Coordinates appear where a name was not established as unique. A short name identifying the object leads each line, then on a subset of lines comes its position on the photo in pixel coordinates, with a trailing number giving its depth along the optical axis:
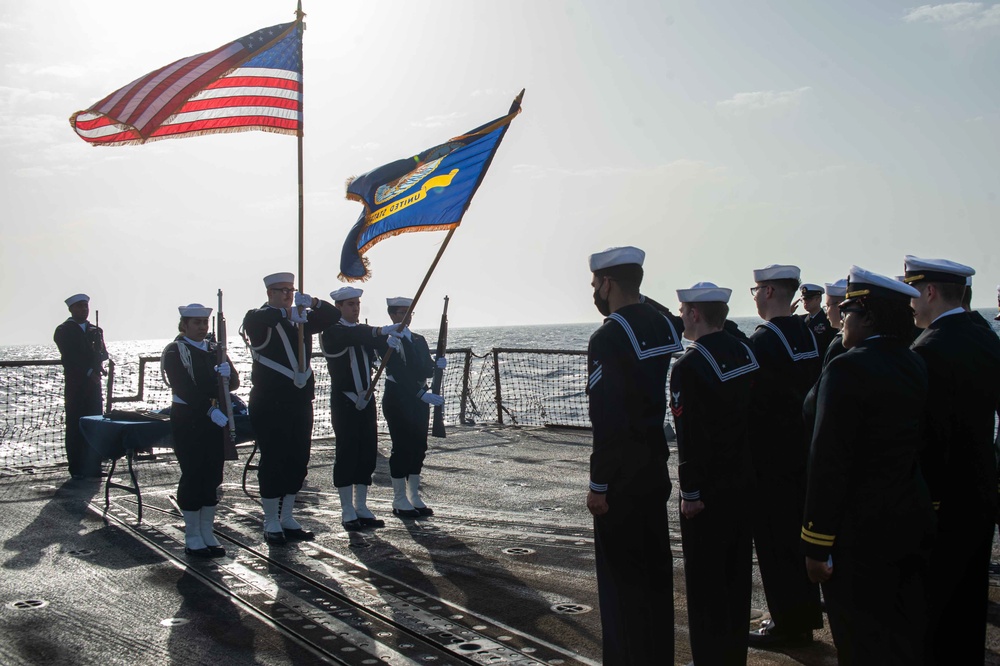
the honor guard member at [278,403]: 7.86
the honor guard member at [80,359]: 11.72
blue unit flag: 8.35
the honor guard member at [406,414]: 8.91
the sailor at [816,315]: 7.54
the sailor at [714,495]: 4.39
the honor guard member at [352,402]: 8.41
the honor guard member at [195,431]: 7.40
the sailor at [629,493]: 4.17
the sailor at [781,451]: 5.10
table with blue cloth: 9.11
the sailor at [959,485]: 3.94
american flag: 8.21
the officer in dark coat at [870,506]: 3.31
